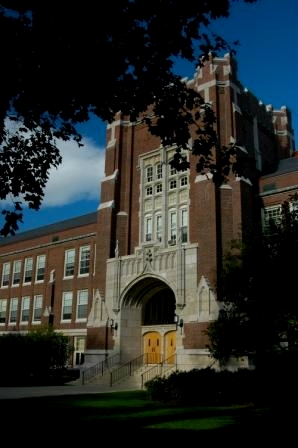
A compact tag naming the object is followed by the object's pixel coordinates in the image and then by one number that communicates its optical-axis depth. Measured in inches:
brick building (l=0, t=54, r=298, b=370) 1200.8
